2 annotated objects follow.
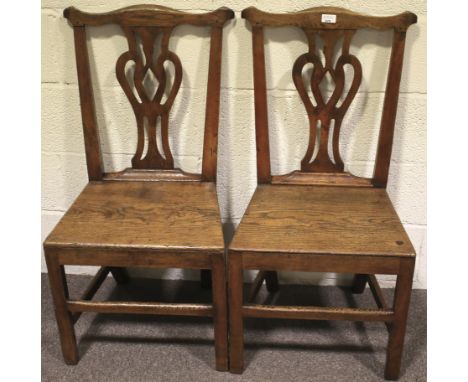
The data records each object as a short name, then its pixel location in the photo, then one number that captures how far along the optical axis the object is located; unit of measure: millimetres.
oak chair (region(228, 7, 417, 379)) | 1419
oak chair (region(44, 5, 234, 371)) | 1456
